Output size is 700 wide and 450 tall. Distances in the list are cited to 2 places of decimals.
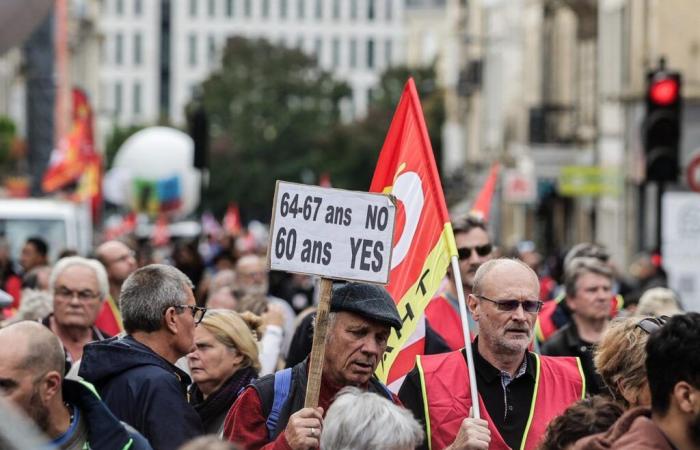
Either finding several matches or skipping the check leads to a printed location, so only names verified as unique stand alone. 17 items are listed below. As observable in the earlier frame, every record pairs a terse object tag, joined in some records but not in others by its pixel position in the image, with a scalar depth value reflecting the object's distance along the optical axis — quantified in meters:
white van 44.53
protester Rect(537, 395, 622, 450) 9.51
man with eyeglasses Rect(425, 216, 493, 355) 15.91
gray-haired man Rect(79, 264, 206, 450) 11.77
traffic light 27.48
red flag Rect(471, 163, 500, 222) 22.16
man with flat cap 11.43
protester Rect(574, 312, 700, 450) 8.76
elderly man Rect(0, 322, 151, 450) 9.78
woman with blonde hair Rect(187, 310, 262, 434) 13.53
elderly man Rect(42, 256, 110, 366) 16.75
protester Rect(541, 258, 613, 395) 17.29
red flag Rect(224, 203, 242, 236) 90.22
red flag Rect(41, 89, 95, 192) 74.22
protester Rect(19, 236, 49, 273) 27.92
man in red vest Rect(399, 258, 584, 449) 11.95
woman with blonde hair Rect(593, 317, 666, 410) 10.94
